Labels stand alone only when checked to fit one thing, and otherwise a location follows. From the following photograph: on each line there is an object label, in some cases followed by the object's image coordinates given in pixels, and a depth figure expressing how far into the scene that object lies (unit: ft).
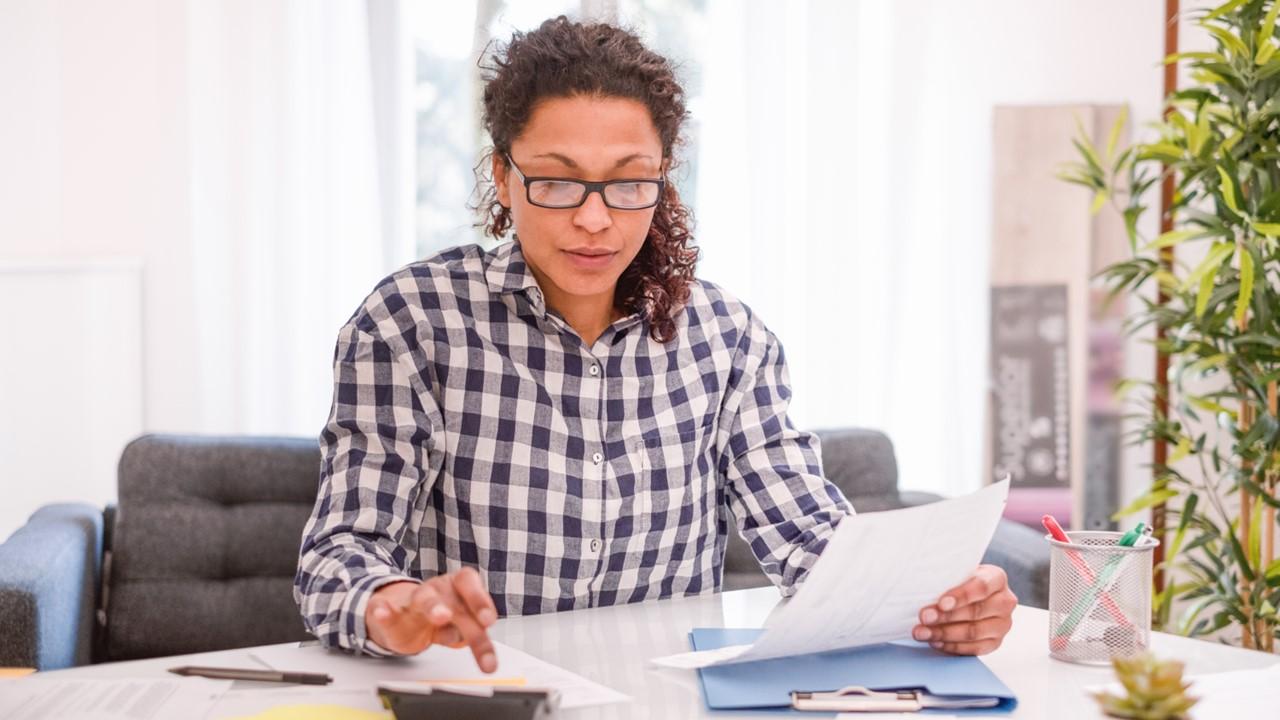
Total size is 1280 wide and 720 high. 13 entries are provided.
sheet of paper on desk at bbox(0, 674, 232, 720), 2.98
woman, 4.35
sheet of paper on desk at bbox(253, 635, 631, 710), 3.22
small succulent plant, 1.97
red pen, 3.59
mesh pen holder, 3.56
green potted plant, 7.62
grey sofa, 6.57
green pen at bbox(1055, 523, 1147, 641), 3.58
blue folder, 3.18
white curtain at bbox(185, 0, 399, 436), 9.33
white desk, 3.21
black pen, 3.24
